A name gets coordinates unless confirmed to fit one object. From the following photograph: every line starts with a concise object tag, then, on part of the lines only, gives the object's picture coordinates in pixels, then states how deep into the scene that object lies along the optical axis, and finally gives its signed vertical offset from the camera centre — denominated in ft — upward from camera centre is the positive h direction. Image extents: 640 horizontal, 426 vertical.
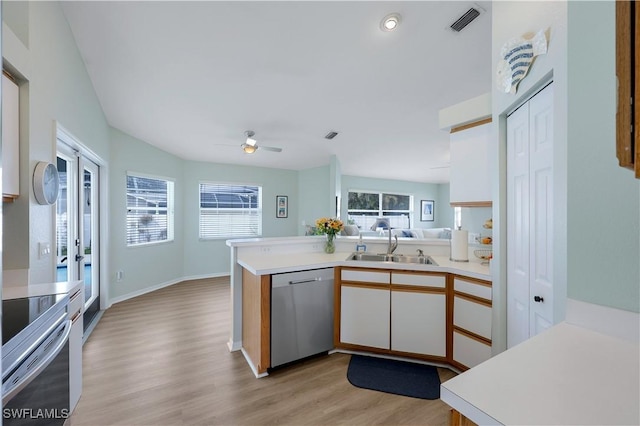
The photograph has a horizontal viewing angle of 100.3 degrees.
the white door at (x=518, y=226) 5.37 -0.28
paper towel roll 8.29 -1.08
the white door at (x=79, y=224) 8.69 -0.46
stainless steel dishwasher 7.29 -2.94
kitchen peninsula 6.86 -2.17
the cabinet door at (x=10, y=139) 5.09 +1.44
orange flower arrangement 9.94 -0.53
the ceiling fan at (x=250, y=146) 12.05 +3.06
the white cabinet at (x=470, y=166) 7.08 +1.28
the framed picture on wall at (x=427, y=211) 28.68 +0.12
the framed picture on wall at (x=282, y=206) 21.42 +0.47
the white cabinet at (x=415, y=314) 6.89 -2.91
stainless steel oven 3.12 -2.01
